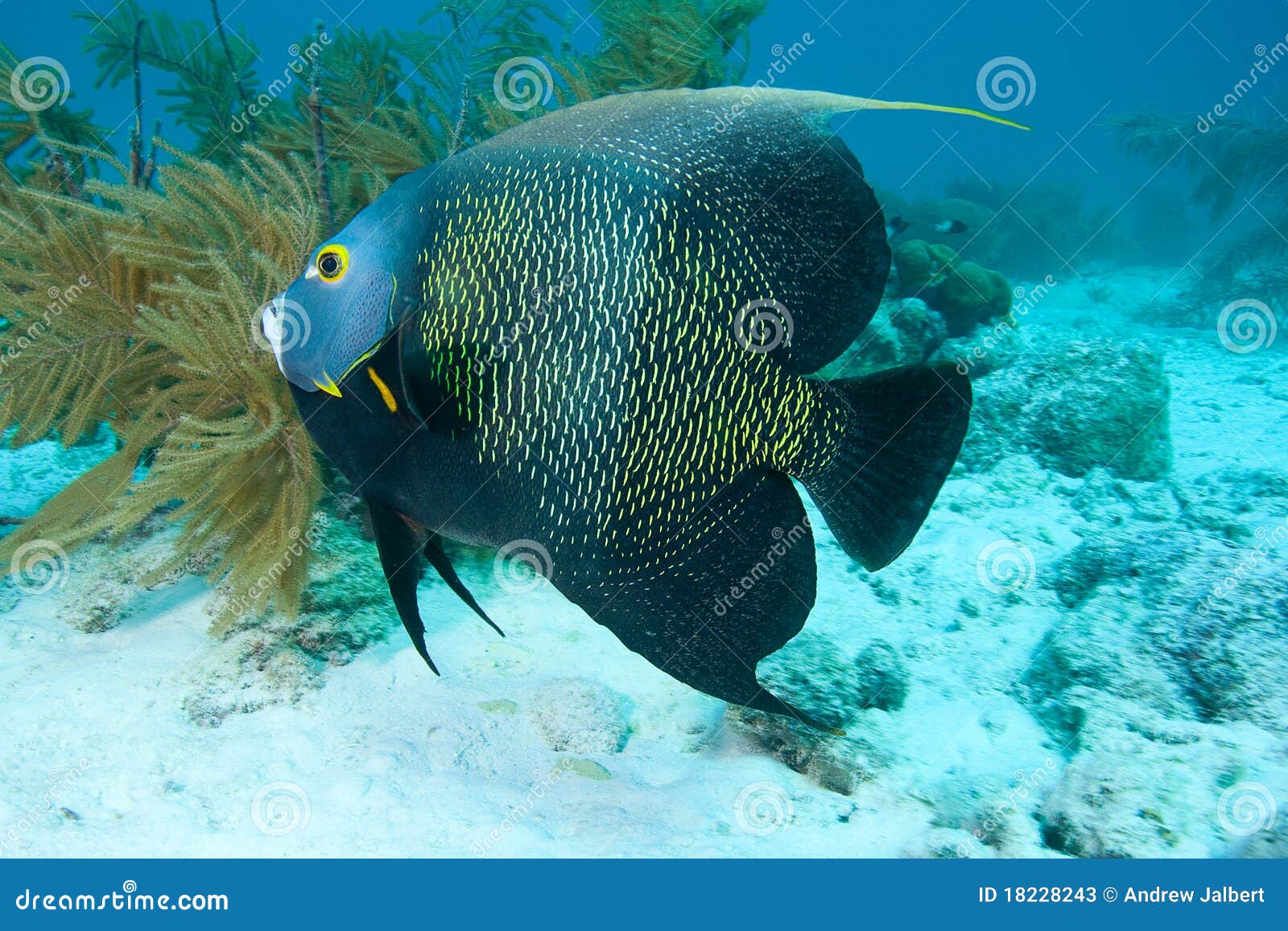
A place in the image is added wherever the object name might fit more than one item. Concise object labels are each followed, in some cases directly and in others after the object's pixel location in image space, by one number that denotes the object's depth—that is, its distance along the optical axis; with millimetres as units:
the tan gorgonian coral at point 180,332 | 806
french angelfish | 532
